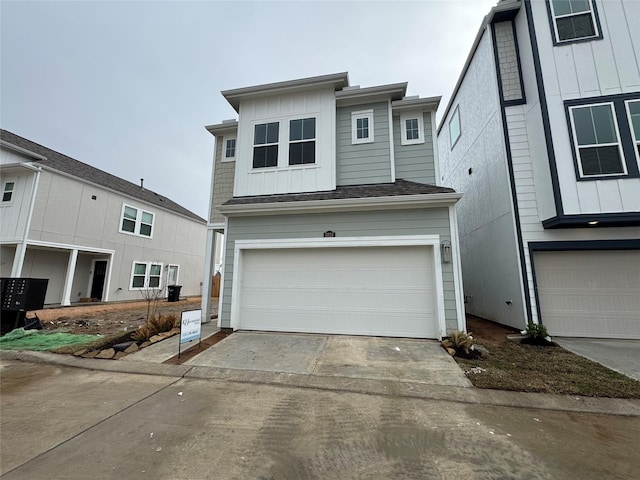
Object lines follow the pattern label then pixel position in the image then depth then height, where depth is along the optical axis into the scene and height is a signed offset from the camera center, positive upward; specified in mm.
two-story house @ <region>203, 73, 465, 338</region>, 6273 +1724
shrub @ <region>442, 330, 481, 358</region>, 5008 -1169
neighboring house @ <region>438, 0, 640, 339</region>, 5973 +2809
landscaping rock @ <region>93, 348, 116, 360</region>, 5098 -1361
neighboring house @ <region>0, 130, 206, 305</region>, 10914 +2508
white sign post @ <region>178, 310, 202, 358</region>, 5149 -859
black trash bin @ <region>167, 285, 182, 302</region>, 14430 -506
